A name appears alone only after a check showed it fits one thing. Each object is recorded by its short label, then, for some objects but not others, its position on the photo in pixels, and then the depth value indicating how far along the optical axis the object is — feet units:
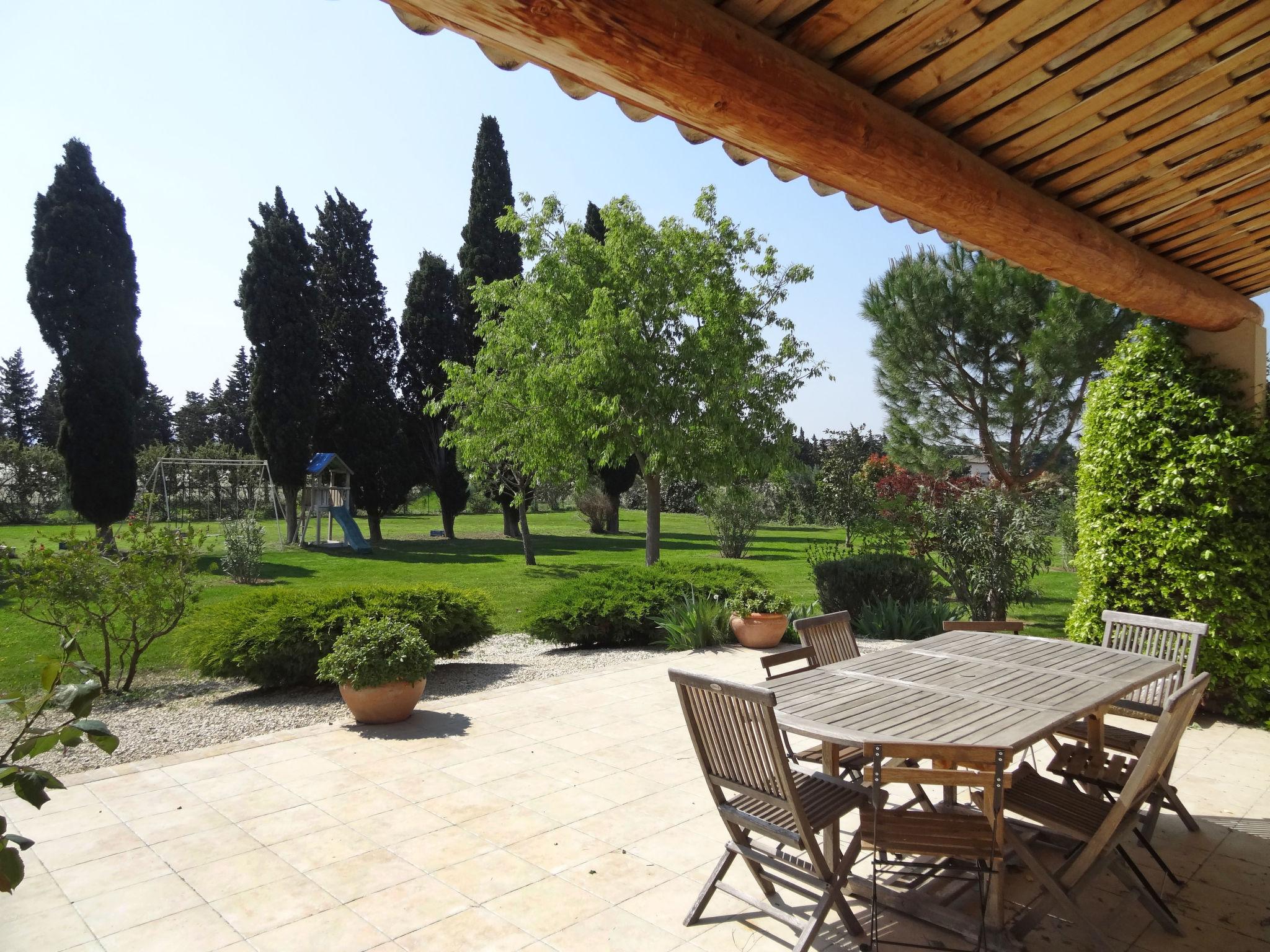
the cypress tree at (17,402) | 156.87
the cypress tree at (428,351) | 81.20
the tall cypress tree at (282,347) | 69.00
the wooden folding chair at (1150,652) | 12.48
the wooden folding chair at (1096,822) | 8.89
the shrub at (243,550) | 45.75
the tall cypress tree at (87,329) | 57.26
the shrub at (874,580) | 31.45
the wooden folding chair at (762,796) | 8.79
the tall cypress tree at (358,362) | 75.51
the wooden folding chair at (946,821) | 8.57
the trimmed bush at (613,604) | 28.91
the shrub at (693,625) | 28.45
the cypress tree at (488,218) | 75.77
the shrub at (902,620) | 28.73
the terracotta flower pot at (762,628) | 28.32
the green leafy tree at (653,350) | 39.96
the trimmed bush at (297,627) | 21.40
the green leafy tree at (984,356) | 37.86
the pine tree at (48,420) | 129.18
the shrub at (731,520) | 58.03
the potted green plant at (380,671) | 18.60
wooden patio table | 9.02
